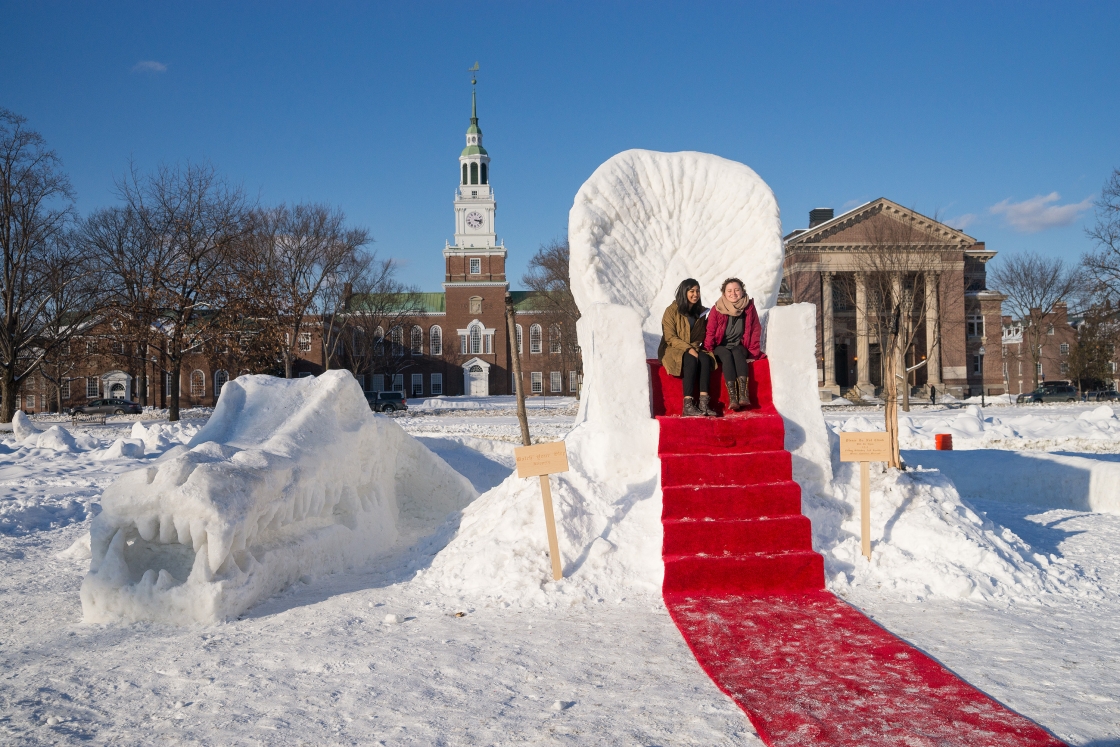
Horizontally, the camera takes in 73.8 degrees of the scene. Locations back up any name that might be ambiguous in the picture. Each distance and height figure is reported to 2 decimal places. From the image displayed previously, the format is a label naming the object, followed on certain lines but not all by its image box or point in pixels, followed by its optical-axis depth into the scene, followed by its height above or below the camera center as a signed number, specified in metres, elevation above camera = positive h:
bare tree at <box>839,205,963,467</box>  31.80 +4.55
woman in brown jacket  6.62 +0.28
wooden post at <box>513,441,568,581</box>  5.56 -0.62
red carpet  3.23 -1.53
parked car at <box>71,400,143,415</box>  37.81 -1.04
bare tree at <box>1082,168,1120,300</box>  27.66 +3.47
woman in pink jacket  6.67 +0.34
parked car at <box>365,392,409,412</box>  35.91 -0.94
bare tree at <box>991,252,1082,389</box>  42.09 +4.17
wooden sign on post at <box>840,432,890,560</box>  5.83 -0.62
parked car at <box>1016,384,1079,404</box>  38.25 -1.58
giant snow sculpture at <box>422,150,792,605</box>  5.52 +0.13
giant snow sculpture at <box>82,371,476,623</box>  4.88 -0.91
